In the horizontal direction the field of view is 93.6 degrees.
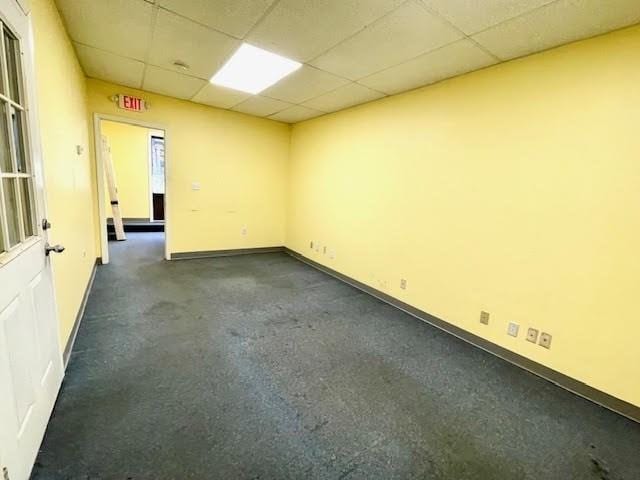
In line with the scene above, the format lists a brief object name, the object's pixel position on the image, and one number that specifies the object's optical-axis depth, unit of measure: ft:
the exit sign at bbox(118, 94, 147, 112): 13.06
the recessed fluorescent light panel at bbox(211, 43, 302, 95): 8.72
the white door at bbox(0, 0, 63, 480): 3.69
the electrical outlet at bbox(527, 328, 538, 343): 7.51
